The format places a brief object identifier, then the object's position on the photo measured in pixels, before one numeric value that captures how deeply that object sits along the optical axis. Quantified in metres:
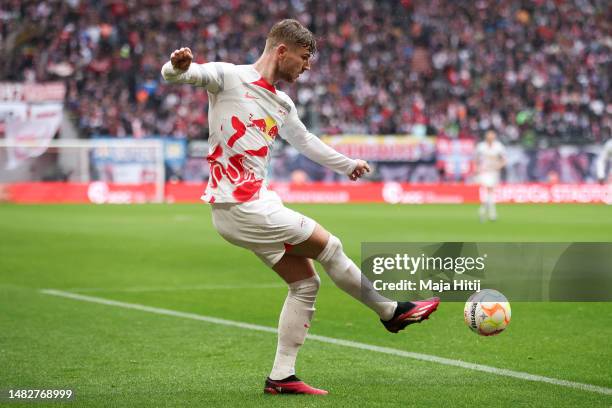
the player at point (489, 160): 26.46
